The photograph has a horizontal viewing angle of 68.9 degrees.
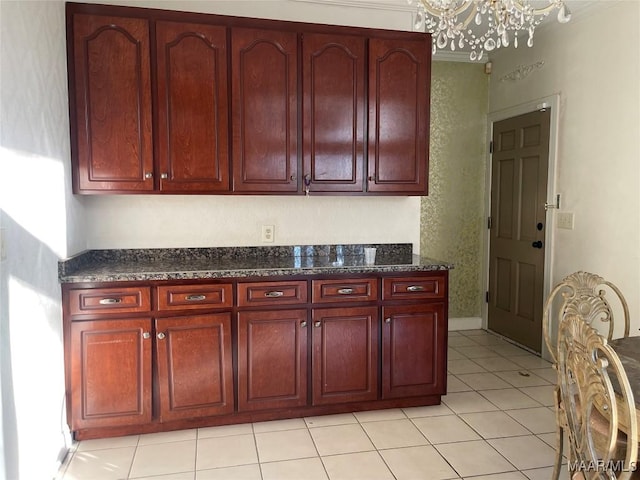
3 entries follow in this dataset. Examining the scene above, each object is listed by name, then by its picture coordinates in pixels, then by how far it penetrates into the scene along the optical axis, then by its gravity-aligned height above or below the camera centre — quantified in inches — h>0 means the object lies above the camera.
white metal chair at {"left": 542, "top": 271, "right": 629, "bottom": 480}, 75.1 -18.2
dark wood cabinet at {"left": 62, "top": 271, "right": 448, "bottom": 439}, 96.7 -32.4
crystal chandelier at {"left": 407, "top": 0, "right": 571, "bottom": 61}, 74.7 +31.2
